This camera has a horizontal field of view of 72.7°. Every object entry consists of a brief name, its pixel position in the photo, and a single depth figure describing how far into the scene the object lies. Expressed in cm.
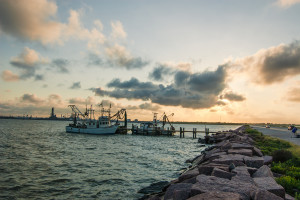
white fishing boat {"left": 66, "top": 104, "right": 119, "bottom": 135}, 6706
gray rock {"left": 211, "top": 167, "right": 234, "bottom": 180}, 721
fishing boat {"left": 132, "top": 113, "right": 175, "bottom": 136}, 6912
